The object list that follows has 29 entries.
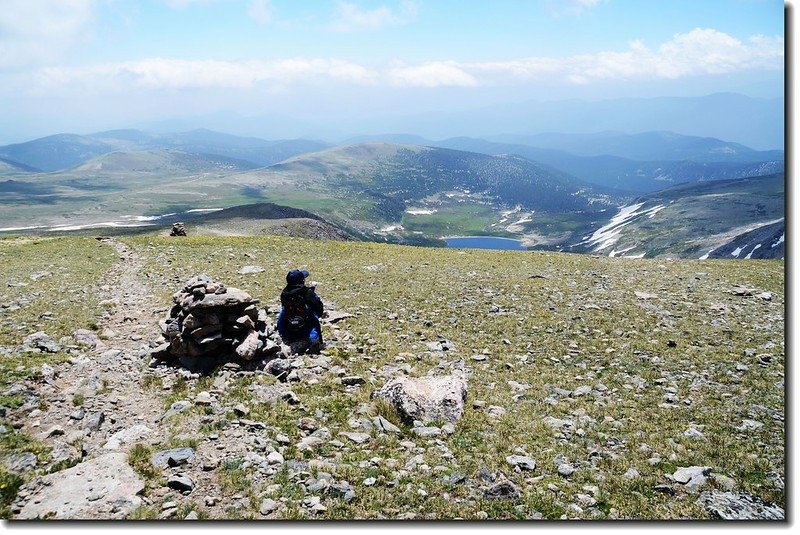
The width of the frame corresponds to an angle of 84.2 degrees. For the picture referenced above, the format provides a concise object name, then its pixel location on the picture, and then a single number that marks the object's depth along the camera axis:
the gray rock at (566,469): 8.80
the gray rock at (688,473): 8.36
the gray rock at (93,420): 10.80
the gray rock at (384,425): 10.66
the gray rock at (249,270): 33.00
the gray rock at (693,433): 10.12
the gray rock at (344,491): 7.92
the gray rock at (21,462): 8.70
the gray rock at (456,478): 8.50
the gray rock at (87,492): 7.38
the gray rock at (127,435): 10.02
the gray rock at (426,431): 10.52
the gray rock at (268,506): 7.54
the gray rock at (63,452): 9.25
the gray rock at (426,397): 11.37
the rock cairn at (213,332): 14.41
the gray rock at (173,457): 9.01
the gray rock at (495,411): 11.62
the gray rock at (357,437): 10.19
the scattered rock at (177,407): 11.52
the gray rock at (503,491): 8.03
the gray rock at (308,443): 9.92
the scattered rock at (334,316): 20.62
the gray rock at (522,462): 9.09
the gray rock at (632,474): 8.63
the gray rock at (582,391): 13.11
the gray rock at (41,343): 15.62
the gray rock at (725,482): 8.01
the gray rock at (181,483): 8.13
